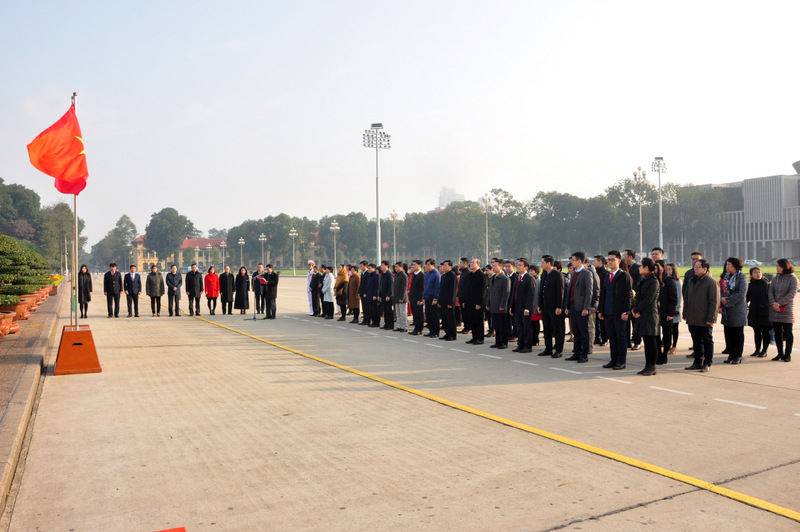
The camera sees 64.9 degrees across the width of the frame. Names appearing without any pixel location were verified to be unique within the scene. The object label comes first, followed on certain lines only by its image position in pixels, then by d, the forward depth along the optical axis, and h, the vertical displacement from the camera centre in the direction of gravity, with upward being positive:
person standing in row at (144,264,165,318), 22.91 -0.40
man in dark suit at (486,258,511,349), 13.06 -0.75
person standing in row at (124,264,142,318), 22.34 -0.38
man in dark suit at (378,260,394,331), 17.55 -0.69
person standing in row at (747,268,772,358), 11.54 -0.83
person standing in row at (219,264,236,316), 24.09 -0.53
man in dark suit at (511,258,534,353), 12.64 -0.76
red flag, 11.46 +2.29
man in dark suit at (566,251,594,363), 11.35 -0.67
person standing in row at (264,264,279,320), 21.23 -0.64
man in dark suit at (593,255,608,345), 13.03 -0.17
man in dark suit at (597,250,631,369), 10.53 -0.77
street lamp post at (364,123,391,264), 39.12 +9.38
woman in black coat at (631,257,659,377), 9.90 -0.73
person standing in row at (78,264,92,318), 22.30 -0.37
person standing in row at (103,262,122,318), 22.27 -0.35
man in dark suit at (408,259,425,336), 16.03 -0.65
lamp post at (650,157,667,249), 67.88 +10.84
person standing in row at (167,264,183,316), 22.94 -0.41
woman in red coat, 24.00 -0.45
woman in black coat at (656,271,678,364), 11.35 -0.75
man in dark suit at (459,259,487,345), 13.84 -0.67
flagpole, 11.33 +0.63
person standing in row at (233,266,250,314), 24.03 -0.59
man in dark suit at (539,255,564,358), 11.95 -0.73
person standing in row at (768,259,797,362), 11.16 -0.76
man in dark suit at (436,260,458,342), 14.59 -0.68
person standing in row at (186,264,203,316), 23.49 -0.40
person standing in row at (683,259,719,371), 10.25 -0.79
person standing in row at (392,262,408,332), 16.73 -0.74
